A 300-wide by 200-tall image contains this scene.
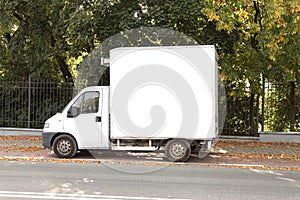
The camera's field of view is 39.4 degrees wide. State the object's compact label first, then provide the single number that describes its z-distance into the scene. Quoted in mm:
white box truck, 11570
